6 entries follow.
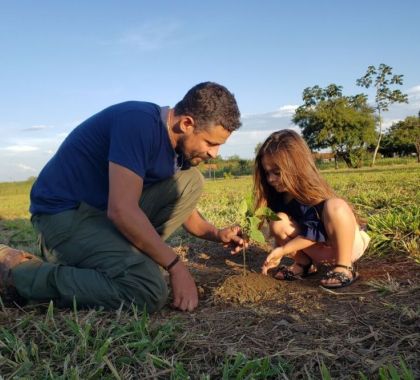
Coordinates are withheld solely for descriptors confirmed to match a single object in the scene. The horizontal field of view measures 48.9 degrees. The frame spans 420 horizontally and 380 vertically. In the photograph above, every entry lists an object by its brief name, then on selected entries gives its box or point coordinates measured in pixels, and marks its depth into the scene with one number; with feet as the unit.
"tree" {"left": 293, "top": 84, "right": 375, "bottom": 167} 141.28
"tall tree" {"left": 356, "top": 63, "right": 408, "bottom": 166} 129.70
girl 8.89
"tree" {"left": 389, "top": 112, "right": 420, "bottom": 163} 156.87
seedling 8.84
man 7.58
